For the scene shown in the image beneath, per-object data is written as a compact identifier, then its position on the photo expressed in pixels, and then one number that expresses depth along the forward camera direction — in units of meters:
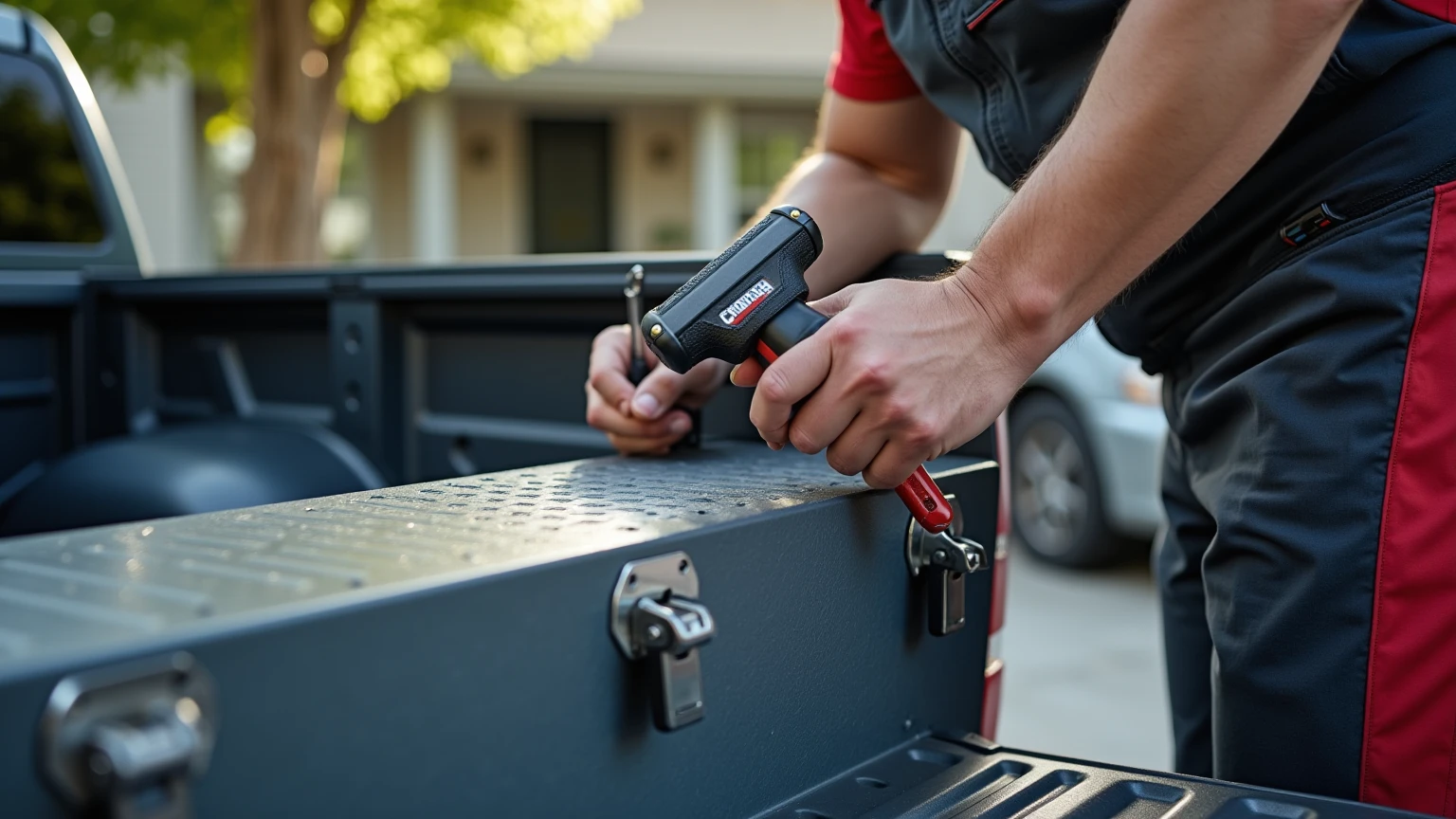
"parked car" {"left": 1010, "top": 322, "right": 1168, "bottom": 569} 5.21
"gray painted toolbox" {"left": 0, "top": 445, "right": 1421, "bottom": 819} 0.76
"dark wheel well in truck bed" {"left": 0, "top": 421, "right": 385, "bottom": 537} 2.12
